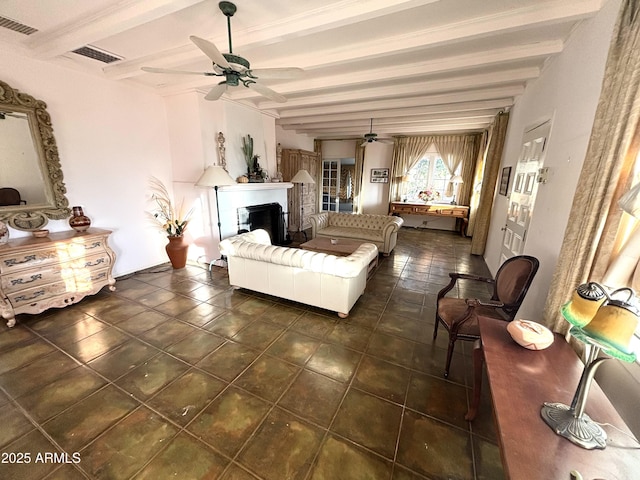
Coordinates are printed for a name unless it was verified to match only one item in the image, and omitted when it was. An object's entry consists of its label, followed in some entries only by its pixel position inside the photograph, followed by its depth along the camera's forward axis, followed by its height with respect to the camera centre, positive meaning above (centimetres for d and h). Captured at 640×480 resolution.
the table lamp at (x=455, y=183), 681 -2
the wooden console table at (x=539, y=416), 79 -85
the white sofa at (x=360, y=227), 491 -97
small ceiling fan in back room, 561 +95
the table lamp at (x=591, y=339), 79 -49
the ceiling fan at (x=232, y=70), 191 +86
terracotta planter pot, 404 -116
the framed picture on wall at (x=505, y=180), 390 +5
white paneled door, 270 -4
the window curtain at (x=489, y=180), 454 +6
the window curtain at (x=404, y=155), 718 +74
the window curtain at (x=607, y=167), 125 +10
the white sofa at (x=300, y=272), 268 -104
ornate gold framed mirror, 271 +10
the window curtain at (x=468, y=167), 664 +41
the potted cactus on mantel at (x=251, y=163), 462 +28
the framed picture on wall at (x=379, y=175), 777 +17
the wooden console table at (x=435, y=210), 667 -75
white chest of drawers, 251 -103
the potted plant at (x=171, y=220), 404 -70
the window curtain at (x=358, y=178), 779 +7
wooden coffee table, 395 -106
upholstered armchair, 193 -94
